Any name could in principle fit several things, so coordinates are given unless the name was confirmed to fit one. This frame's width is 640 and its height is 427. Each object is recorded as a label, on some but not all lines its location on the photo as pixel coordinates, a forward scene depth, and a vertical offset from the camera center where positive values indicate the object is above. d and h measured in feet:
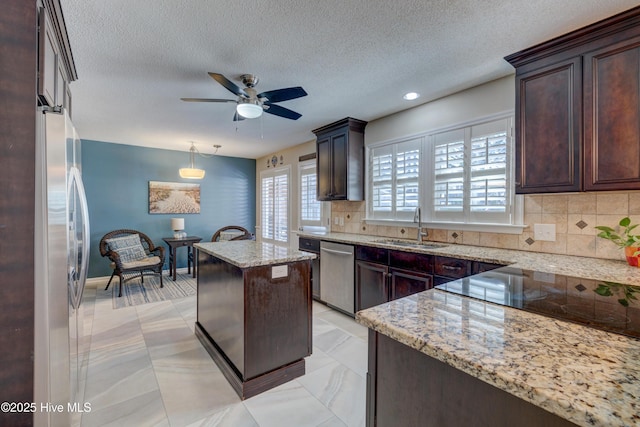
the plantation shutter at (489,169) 8.38 +1.32
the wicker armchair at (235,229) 18.13 -1.26
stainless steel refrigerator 3.70 -0.74
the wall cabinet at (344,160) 12.25 +2.33
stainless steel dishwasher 10.71 -2.41
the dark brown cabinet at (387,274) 8.43 -1.92
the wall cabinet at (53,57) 4.16 +2.78
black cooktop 3.05 -1.10
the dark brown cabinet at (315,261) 12.28 -2.02
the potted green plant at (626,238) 6.05 -0.52
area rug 12.85 -3.78
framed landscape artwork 17.78 +1.01
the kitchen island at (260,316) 6.52 -2.48
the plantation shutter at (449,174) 9.38 +1.30
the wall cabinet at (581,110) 5.67 +2.25
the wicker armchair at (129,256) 13.79 -2.21
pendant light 15.66 +2.19
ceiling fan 7.29 +3.06
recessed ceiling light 9.54 +3.92
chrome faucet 10.11 -0.23
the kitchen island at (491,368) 1.81 -1.10
